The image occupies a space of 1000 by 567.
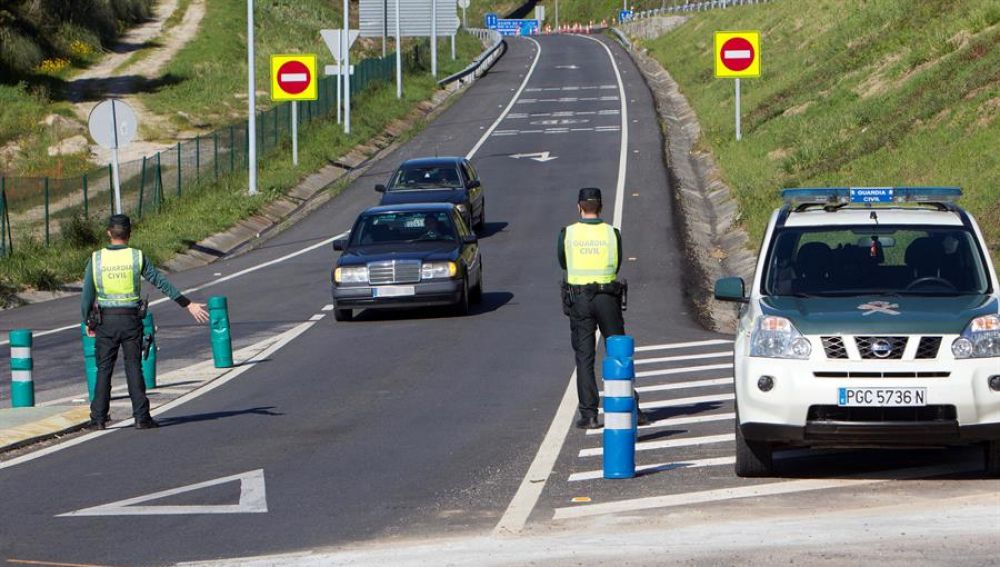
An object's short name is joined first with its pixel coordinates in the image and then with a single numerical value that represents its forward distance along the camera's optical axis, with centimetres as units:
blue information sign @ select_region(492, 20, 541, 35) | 15000
